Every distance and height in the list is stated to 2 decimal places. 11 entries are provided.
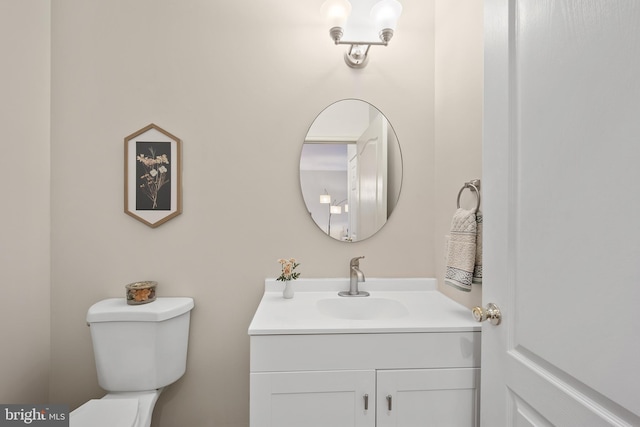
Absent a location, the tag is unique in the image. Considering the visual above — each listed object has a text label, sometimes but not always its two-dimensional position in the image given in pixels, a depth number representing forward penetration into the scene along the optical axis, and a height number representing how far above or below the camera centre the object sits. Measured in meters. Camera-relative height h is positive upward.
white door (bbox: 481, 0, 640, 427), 0.49 +0.01
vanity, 0.98 -0.55
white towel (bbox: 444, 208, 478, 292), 1.09 -0.14
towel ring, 1.11 +0.11
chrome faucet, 1.42 -0.33
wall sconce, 1.33 +0.90
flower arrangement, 1.36 -0.27
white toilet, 1.25 -0.59
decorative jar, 1.33 -0.37
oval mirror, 1.49 +0.22
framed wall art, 1.44 +0.19
